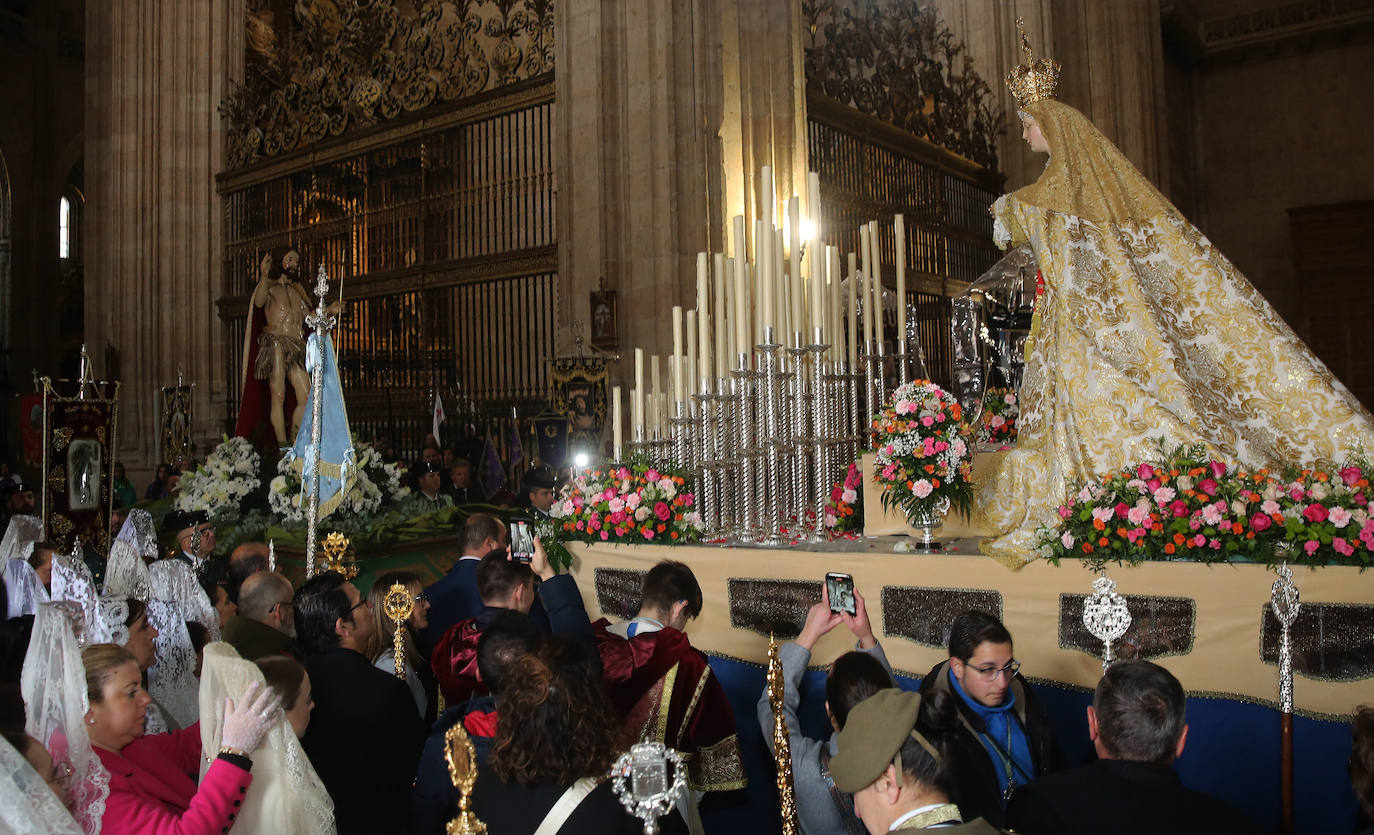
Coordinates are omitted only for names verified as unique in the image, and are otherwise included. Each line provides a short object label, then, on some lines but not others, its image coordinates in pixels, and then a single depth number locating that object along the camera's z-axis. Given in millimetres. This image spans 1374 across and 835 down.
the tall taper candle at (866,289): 5422
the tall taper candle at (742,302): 5590
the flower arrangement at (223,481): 8641
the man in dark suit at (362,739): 2971
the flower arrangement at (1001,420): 6180
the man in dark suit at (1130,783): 2104
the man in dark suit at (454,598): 4520
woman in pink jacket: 2363
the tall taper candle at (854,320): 5625
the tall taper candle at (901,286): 5227
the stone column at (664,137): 9547
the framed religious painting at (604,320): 9695
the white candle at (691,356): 5710
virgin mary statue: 4441
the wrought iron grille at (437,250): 11516
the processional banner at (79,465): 9023
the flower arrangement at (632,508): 5484
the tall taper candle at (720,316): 5844
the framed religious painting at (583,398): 9375
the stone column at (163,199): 15445
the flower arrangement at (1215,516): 3711
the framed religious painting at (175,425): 14062
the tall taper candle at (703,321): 5621
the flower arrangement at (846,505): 5688
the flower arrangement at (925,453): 4836
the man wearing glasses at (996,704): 2967
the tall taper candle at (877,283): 5441
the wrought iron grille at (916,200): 11203
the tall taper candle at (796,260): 5473
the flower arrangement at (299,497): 8227
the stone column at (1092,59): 14586
